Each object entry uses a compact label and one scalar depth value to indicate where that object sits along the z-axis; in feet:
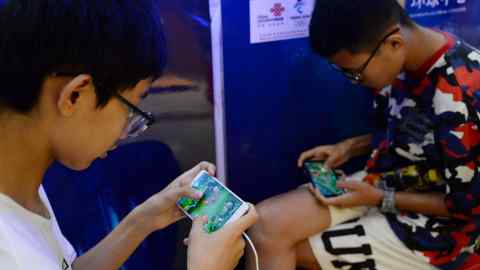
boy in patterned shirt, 4.35
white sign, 4.89
